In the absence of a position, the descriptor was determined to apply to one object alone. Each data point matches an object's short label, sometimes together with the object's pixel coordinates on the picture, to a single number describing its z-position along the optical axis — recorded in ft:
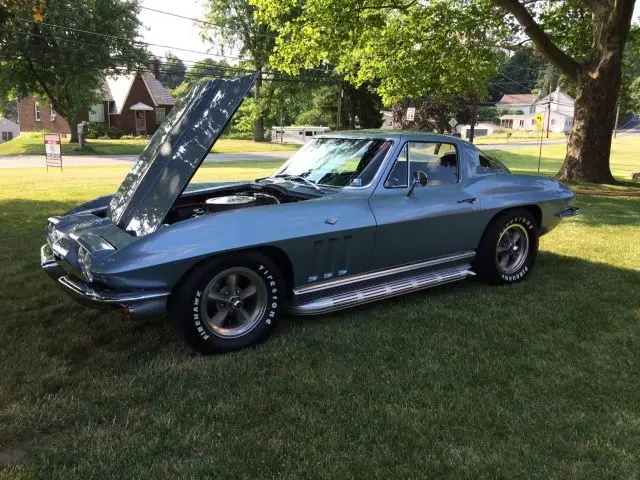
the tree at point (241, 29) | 140.36
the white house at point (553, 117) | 317.01
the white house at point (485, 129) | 279.08
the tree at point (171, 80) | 347.44
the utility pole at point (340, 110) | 128.67
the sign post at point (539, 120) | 77.11
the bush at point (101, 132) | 144.77
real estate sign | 57.31
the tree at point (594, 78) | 42.47
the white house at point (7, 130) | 170.19
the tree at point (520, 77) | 366.84
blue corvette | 11.53
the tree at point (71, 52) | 97.71
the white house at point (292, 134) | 177.46
